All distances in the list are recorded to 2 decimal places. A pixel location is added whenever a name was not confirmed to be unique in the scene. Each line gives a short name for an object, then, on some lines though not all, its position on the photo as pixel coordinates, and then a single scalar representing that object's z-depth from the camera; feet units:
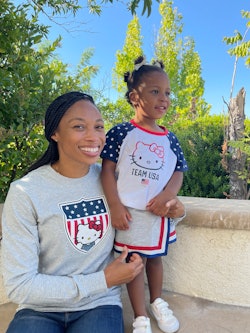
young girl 5.54
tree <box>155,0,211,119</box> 46.98
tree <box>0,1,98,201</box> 6.84
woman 4.50
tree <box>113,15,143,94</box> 42.93
